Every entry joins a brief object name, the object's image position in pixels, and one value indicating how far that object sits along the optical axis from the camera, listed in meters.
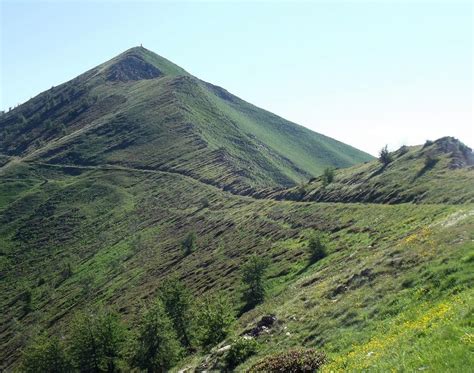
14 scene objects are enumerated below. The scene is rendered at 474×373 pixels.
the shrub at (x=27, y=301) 102.81
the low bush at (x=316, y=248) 61.22
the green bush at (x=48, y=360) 56.91
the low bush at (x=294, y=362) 19.78
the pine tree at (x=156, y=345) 46.84
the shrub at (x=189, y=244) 98.50
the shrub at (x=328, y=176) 103.93
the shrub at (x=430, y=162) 75.44
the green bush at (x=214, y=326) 37.22
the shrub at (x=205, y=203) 128.88
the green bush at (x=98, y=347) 54.91
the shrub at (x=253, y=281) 58.13
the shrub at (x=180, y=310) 57.00
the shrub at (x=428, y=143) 86.62
